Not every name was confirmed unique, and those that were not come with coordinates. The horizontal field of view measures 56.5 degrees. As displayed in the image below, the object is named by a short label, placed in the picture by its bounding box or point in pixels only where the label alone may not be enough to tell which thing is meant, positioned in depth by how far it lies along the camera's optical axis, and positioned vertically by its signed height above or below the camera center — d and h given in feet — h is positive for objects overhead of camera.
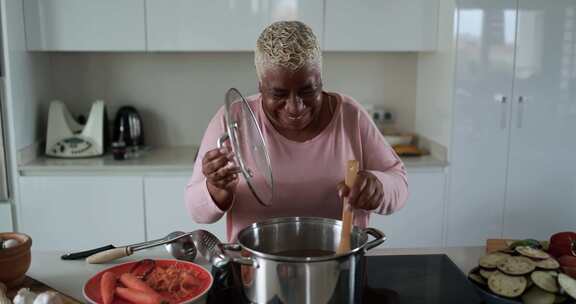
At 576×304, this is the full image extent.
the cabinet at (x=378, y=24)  8.09 +0.72
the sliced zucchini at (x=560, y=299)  3.02 -1.27
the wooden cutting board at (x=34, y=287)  3.33 -1.41
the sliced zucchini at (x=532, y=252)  3.20 -1.09
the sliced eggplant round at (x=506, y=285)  3.05 -1.22
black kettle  8.68 -0.89
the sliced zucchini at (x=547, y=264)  3.10 -1.11
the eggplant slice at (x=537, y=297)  2.99 -1.25
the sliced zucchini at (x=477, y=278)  3.27 -1.26
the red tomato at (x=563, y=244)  3.51 -1.13
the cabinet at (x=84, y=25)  7.81 +0.68
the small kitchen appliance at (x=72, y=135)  8.30 -0.98
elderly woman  3.66 -0.61
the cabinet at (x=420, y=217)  8.07 -2.18
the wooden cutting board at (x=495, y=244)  3.94 -1.27
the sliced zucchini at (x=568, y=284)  2.93 -1.16
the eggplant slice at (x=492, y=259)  3.26 -1.14
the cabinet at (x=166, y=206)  7.82 -1.94
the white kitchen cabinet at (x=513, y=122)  7.84 -0.75
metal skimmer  3.19 -1.14
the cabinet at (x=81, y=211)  7.73 -1.99
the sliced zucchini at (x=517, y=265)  3.11 -1.13
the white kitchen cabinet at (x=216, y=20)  7.94 +0.76
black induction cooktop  3.31 -1.38
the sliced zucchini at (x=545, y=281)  3.00 -1.17
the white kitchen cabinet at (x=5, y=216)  7.67 -2.05
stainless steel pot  2.76 -1.06
